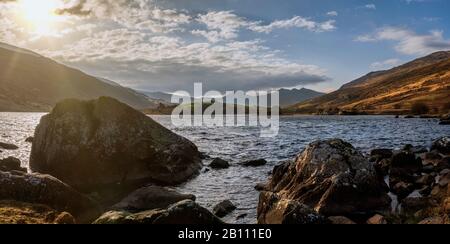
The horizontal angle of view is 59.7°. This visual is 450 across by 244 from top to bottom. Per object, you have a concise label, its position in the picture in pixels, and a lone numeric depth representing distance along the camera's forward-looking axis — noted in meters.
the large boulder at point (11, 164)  32.28
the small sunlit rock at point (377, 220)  18.64
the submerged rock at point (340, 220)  18.89
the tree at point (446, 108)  152.90
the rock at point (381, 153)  40.16
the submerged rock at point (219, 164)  39.19
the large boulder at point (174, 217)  15.25
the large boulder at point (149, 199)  22.64
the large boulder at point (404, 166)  30.48
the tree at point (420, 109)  162.91
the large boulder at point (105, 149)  32.22
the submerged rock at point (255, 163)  40.25
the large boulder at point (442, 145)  42.91
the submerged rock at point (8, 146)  50.89
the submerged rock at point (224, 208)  22.55
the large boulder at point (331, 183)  22.42
